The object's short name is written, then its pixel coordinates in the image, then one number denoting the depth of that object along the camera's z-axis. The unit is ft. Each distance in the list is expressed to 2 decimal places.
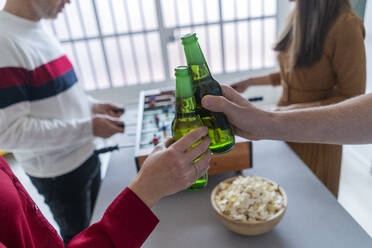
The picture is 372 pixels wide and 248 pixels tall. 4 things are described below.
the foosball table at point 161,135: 3.79
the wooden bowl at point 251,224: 2.72
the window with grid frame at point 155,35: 10.18
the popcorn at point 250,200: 2.84
